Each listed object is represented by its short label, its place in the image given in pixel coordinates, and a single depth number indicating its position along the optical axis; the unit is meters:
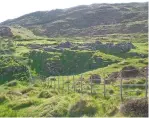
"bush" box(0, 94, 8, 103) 39.66
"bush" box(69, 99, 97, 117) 24.95
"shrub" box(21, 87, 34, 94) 46.96
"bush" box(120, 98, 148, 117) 21.42
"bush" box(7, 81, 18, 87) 81.45
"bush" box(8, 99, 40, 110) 33.81
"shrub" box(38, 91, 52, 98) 38.45
